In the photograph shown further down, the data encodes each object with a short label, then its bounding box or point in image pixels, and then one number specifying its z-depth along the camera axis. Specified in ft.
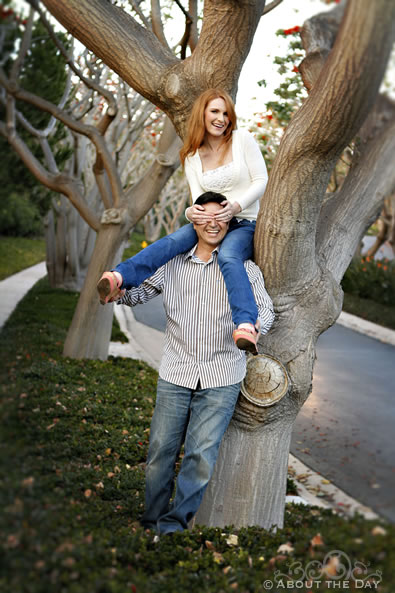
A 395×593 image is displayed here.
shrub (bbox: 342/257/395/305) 58.29
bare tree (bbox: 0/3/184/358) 24.70
